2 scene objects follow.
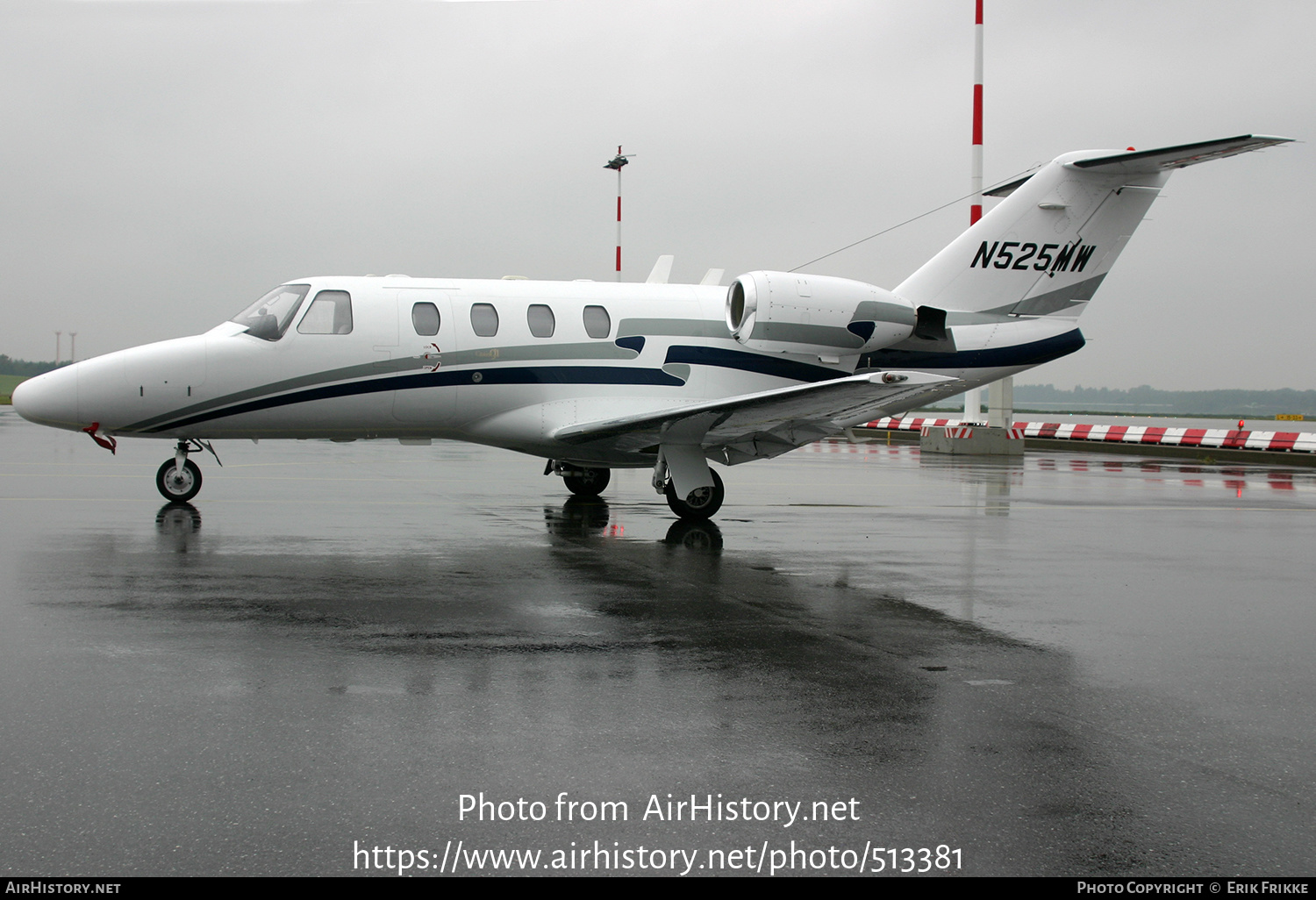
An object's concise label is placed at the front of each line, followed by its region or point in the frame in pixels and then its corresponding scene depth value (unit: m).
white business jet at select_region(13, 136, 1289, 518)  12.62
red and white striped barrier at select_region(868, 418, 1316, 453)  28.77
